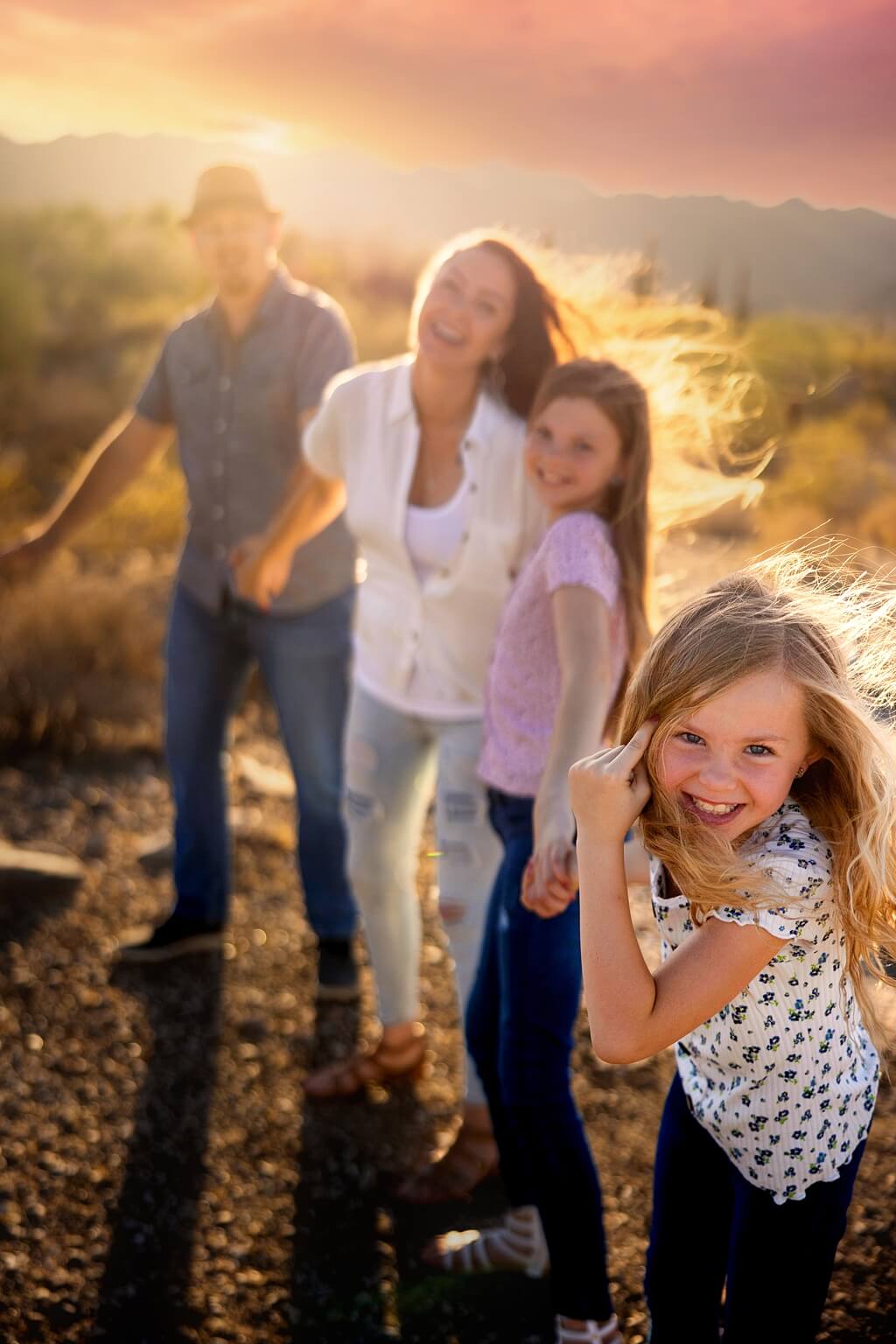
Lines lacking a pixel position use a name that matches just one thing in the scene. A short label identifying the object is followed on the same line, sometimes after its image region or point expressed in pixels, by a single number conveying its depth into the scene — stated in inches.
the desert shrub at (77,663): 190.5
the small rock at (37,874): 140.2
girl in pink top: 70.9
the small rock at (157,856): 152.9
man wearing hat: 118.0
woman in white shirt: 90.7
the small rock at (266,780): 184.5
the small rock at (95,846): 156.2
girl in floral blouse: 52.6
